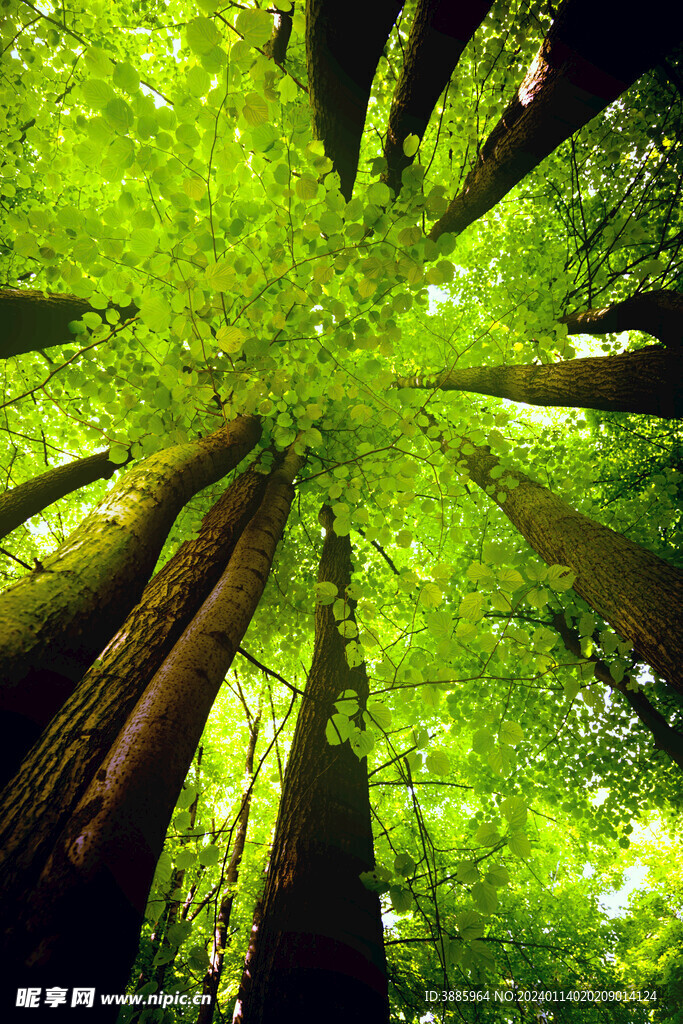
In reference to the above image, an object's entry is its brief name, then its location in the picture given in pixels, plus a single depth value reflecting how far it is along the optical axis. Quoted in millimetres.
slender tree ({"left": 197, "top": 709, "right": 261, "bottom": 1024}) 2975
